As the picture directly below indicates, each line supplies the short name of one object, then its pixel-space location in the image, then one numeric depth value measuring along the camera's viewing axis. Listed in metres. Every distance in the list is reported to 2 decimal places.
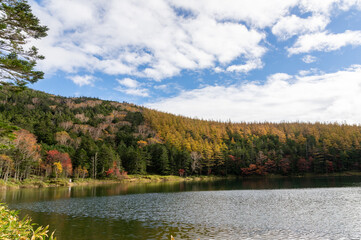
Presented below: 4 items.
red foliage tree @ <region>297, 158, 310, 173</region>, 112.69
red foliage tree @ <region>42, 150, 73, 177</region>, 77.64
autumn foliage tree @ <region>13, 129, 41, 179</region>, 66.56
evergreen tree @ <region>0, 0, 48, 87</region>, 15.19
